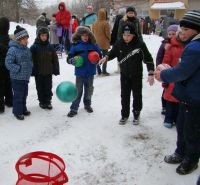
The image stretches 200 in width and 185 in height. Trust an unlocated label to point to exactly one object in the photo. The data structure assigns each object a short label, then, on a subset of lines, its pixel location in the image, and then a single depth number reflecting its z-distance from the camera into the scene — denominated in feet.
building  142.82
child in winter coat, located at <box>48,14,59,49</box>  43.80
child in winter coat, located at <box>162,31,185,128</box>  17.21
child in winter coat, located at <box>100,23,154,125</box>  17.46
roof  141.79
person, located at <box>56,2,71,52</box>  42.47
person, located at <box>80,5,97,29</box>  36.65
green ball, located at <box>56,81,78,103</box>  17.74
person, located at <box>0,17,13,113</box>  20.21
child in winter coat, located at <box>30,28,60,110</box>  19.94
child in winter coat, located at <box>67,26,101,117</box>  19.24
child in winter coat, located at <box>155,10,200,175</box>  11.76
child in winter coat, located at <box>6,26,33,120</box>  18.51
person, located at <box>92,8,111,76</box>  30.96
